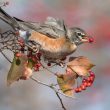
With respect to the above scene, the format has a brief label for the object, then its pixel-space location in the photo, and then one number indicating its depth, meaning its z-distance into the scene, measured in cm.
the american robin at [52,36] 487
